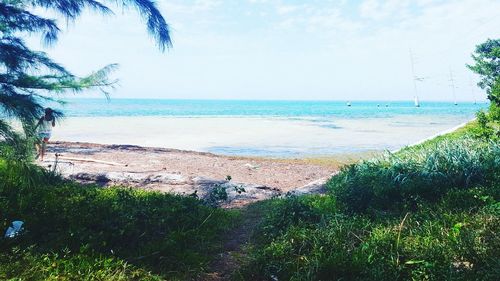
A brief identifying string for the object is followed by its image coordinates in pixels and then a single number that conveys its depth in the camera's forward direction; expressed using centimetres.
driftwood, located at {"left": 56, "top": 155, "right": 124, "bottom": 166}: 1143
